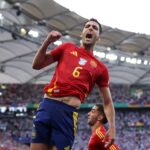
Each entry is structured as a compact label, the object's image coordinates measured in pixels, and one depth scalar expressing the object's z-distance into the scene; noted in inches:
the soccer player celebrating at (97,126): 245.8
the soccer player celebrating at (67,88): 158.6
